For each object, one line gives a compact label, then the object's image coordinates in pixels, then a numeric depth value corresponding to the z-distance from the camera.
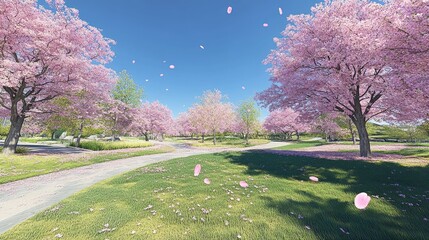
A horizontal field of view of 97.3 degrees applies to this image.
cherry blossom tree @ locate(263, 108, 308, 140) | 50.28
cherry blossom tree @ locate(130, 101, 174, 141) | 45.86
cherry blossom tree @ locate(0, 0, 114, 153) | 11.93
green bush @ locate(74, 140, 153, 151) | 23.83
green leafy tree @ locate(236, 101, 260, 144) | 40.72
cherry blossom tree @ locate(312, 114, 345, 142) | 34.86
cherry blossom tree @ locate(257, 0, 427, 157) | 9.02
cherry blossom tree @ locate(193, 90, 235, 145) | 37.03
